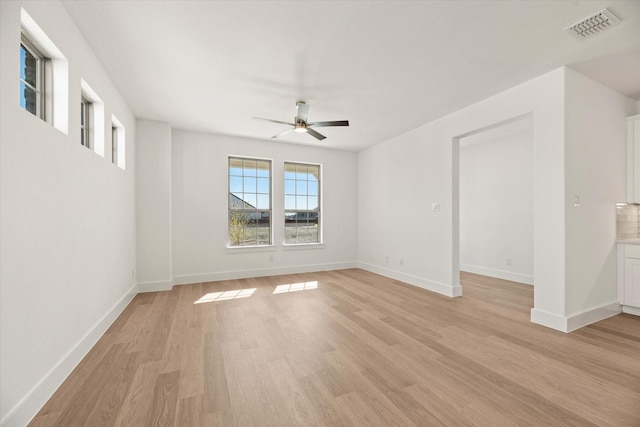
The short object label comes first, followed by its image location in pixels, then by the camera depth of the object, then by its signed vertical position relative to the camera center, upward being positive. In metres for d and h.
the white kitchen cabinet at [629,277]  3.35 -0.78
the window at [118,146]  3.80 +0.96
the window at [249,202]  5.73 +0.26
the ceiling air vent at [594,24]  2.16 +1.58
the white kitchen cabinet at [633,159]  3.51 +0.71
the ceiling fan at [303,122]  3.59 +1.25
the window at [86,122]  2.90 +0.98
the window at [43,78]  1.89 +1.03
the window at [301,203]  6.22 +0.26
